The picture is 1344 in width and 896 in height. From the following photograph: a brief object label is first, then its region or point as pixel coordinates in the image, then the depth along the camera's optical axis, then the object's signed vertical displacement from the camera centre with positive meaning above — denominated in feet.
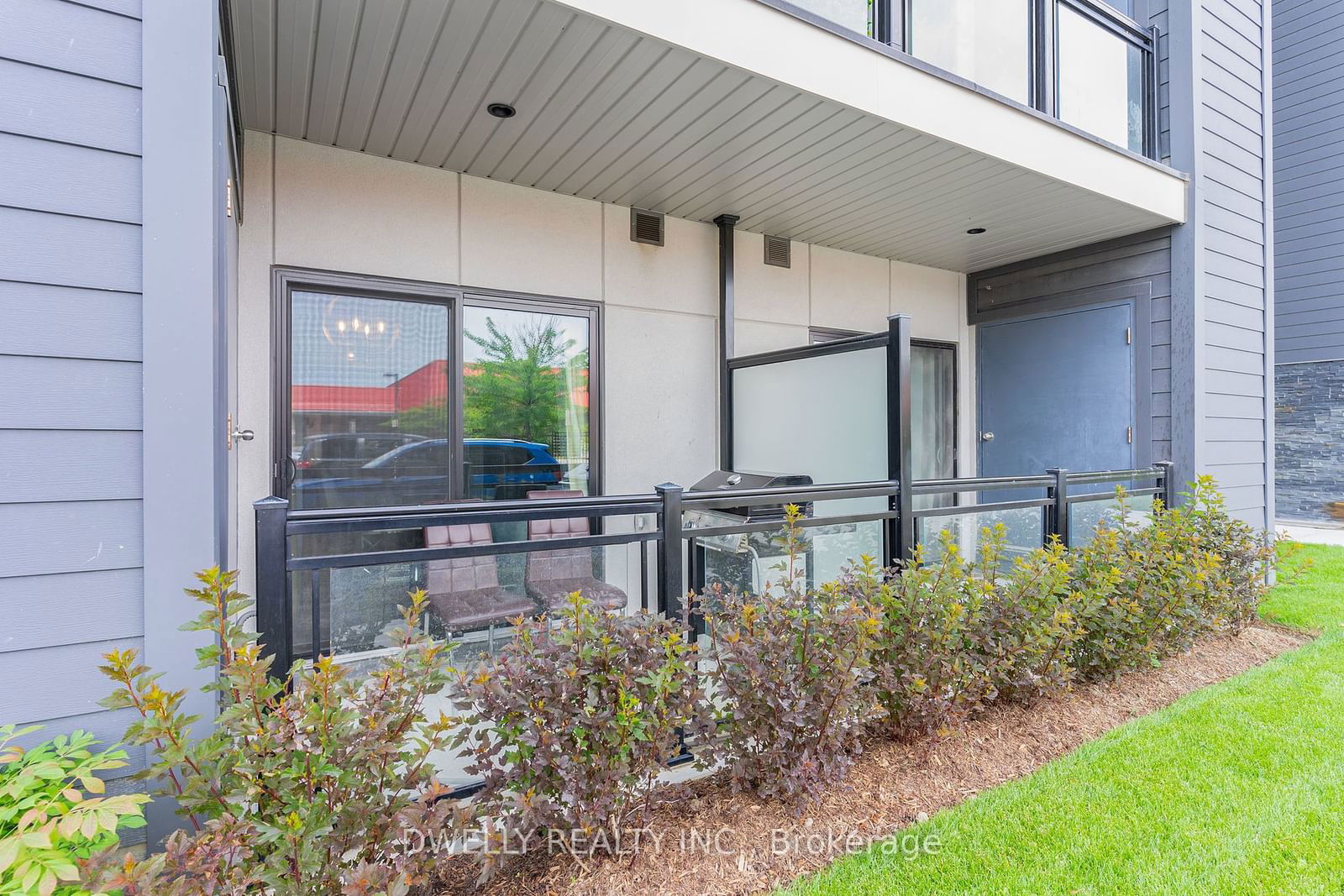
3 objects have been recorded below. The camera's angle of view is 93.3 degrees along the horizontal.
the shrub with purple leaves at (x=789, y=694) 6.32 -2.50
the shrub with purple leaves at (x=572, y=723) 5.26 -2.36
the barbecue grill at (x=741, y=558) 8.23 -1.53
